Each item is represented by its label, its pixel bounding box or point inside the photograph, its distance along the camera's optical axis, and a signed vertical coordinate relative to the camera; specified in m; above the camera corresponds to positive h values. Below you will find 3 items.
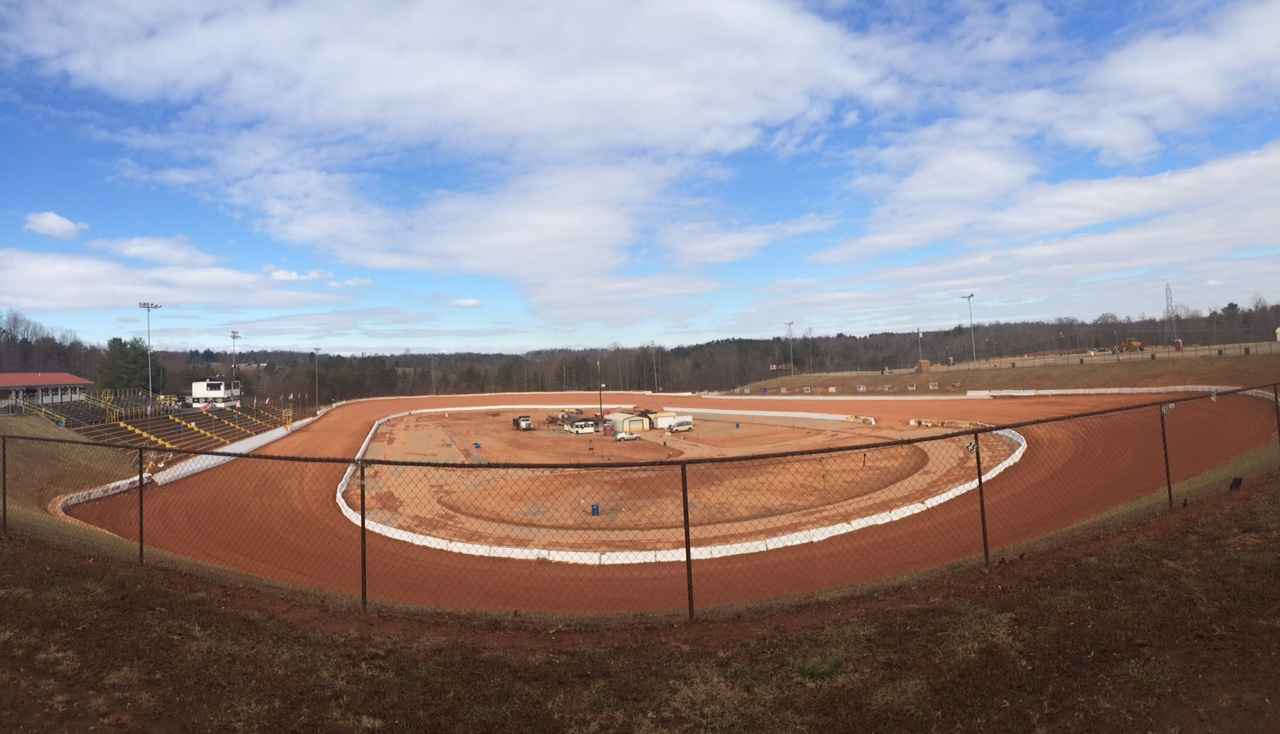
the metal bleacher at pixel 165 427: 33.94 -1.65
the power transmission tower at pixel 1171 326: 104.12 +6.19
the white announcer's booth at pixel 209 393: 61.03 +0.72
